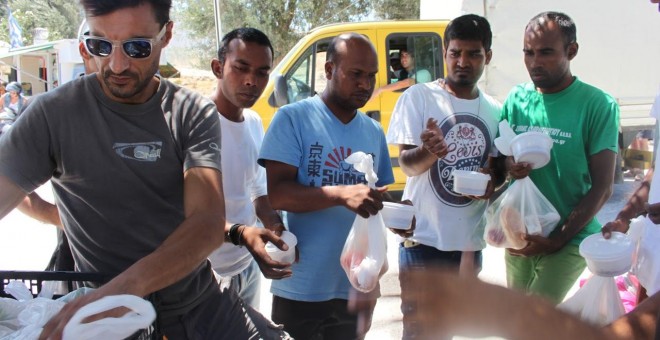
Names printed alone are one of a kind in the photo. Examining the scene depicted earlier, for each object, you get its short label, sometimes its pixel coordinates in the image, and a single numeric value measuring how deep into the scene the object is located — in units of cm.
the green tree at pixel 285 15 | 2420
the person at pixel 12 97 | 1623
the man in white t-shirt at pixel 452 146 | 306
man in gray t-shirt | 176
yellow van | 723
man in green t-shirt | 295
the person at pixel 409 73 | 727
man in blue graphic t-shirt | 258
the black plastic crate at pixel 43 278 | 162
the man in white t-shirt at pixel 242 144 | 289
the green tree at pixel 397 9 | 2467
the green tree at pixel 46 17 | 3362
